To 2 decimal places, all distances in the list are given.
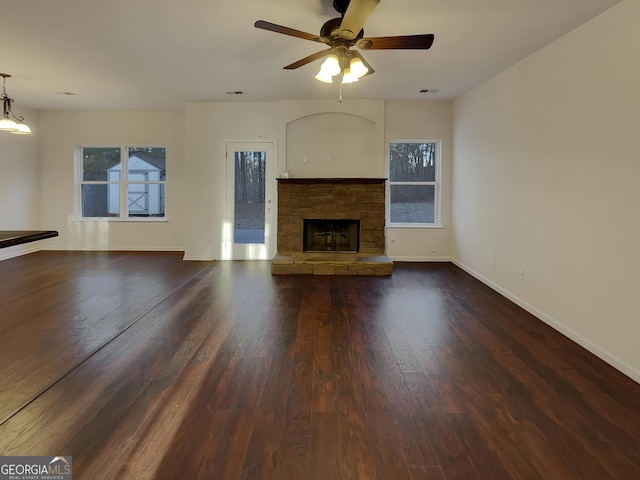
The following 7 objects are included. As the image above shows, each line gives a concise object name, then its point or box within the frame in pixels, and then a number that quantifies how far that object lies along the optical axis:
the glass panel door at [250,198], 6.79
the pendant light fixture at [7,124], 5.06
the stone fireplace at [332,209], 6.41
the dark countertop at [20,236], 1.92
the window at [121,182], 7.54
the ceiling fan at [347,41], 2.60
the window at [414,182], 6.80
